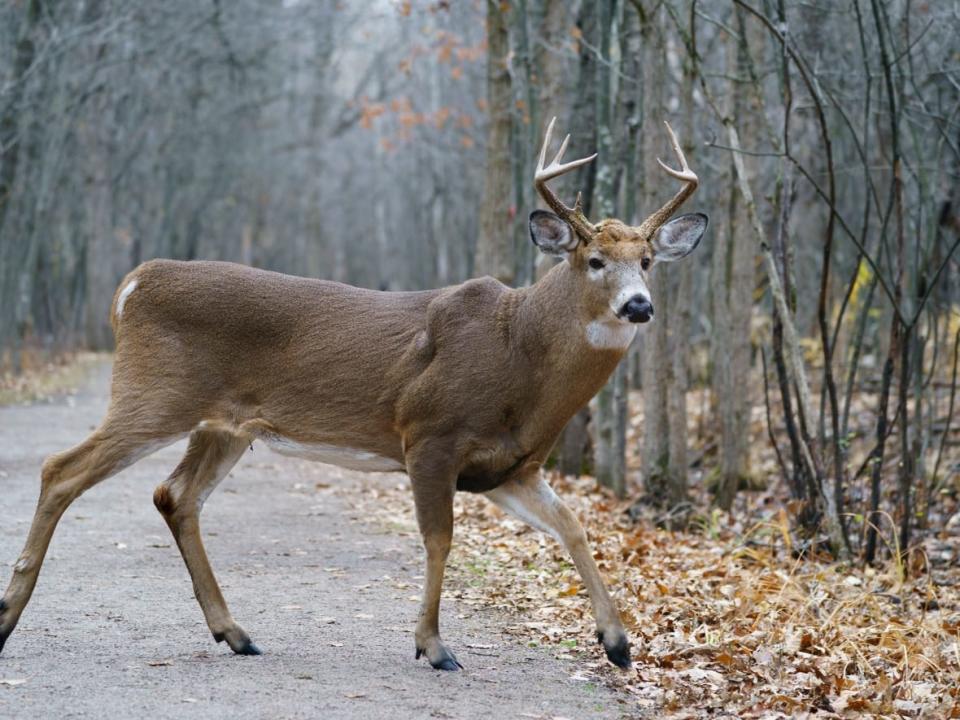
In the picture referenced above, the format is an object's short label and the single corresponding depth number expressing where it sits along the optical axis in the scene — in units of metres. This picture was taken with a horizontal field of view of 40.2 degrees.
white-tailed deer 6.21
